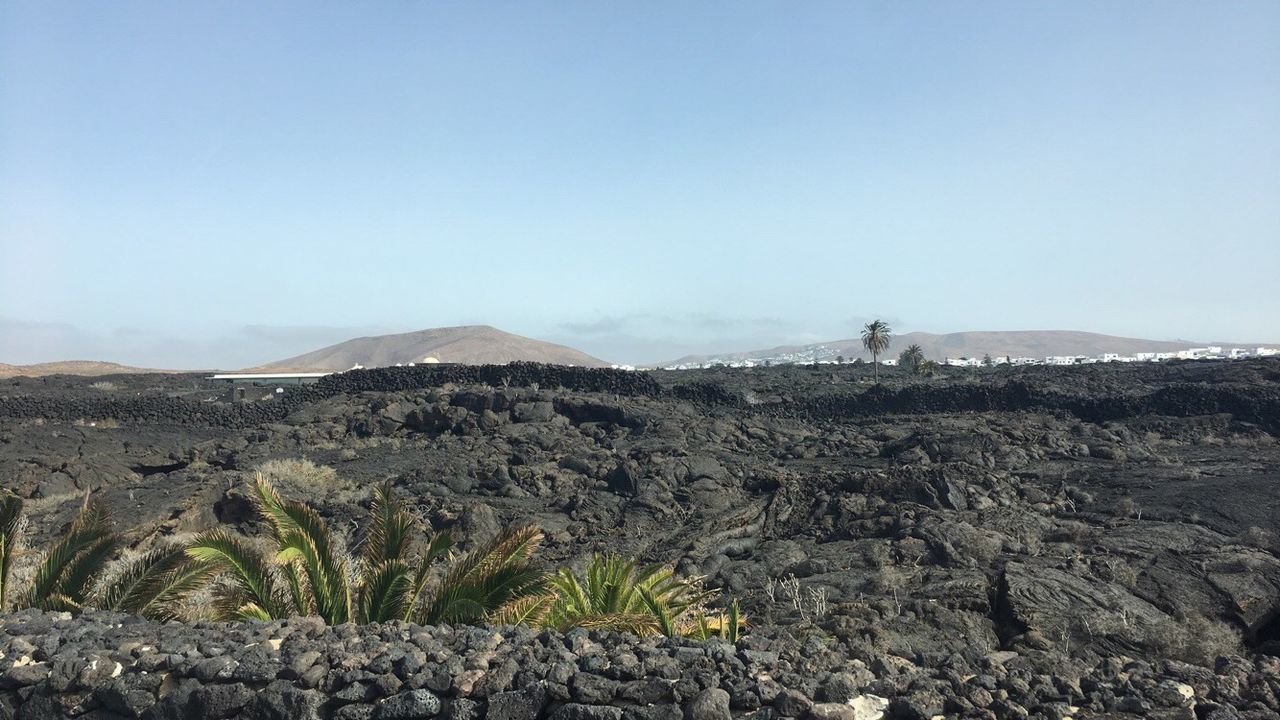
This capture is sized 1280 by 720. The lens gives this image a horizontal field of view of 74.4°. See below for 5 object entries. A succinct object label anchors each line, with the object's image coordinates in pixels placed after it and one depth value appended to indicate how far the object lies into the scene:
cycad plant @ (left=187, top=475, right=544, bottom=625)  7.88
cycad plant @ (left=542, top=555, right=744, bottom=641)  8.12
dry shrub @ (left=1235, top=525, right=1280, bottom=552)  15.48
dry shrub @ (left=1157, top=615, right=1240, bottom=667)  11.19
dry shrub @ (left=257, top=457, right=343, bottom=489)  23.97
